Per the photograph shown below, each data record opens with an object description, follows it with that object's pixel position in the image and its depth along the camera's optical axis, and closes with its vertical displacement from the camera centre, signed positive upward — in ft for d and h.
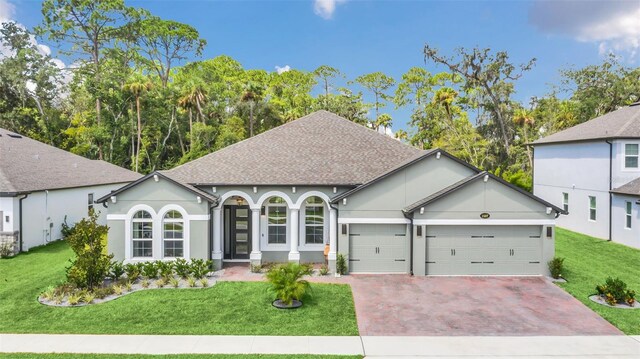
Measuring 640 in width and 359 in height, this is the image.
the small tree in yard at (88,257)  40.50 -8.25
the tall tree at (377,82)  181.16 +50.33
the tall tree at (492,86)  128.36 +35.82
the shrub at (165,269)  45.52 -10.61
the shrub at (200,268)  45.85 -10.63
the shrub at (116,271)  45.60 -10.83
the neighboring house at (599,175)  64.64 +1.96
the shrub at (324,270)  47.94 -11.27
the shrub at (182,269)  46.42 -10.78
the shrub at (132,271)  44.68 -10.73
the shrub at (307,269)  39.68 -11.13
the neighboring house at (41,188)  58.13 -0.94
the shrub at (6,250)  56.75 -10.31
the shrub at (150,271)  45.50 -10.82
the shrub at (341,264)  47.98 -10.40
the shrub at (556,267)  46.03 -10.33
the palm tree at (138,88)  121.29 +31.72
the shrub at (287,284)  37.09 -10.16
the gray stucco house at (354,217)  47.60 -4.45
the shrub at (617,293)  38.42 -11.41
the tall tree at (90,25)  138.92 +60.90
